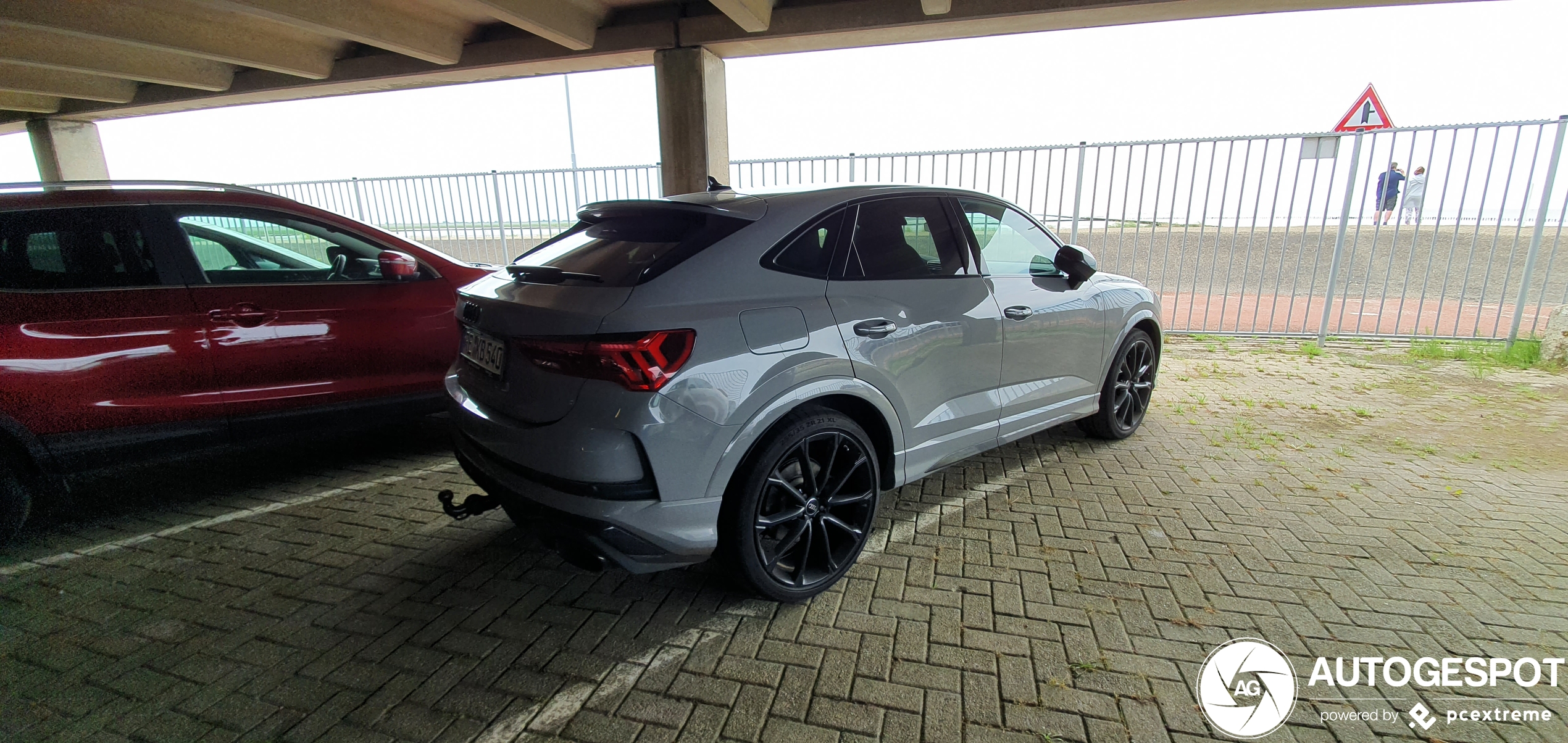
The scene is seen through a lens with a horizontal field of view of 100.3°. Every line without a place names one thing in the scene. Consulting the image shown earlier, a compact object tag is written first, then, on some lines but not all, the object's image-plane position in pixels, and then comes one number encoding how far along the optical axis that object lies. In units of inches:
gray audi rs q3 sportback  86.1
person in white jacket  289.6
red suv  119.6
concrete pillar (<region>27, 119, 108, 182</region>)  454.3
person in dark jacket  287.0
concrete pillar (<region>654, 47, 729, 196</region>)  279.6
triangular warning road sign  287.6
